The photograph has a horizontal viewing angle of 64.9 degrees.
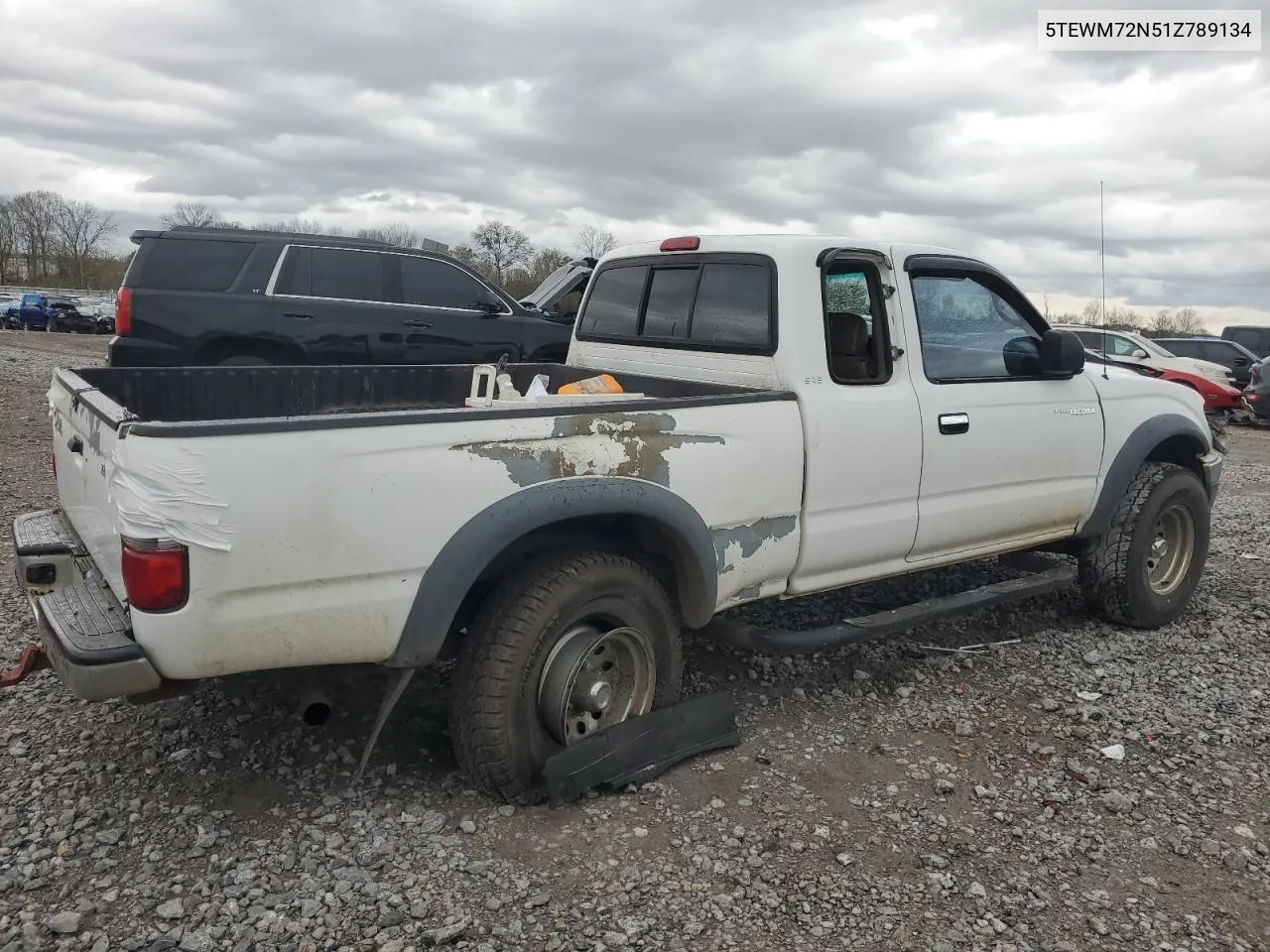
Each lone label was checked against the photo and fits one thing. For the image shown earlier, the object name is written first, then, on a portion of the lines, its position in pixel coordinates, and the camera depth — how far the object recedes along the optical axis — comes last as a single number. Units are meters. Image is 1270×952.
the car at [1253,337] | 21.94
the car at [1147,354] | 17.28
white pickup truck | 2.64
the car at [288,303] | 8.21
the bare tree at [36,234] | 63.94
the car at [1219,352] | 19.27
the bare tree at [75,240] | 65.42
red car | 16.92
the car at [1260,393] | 16.55
